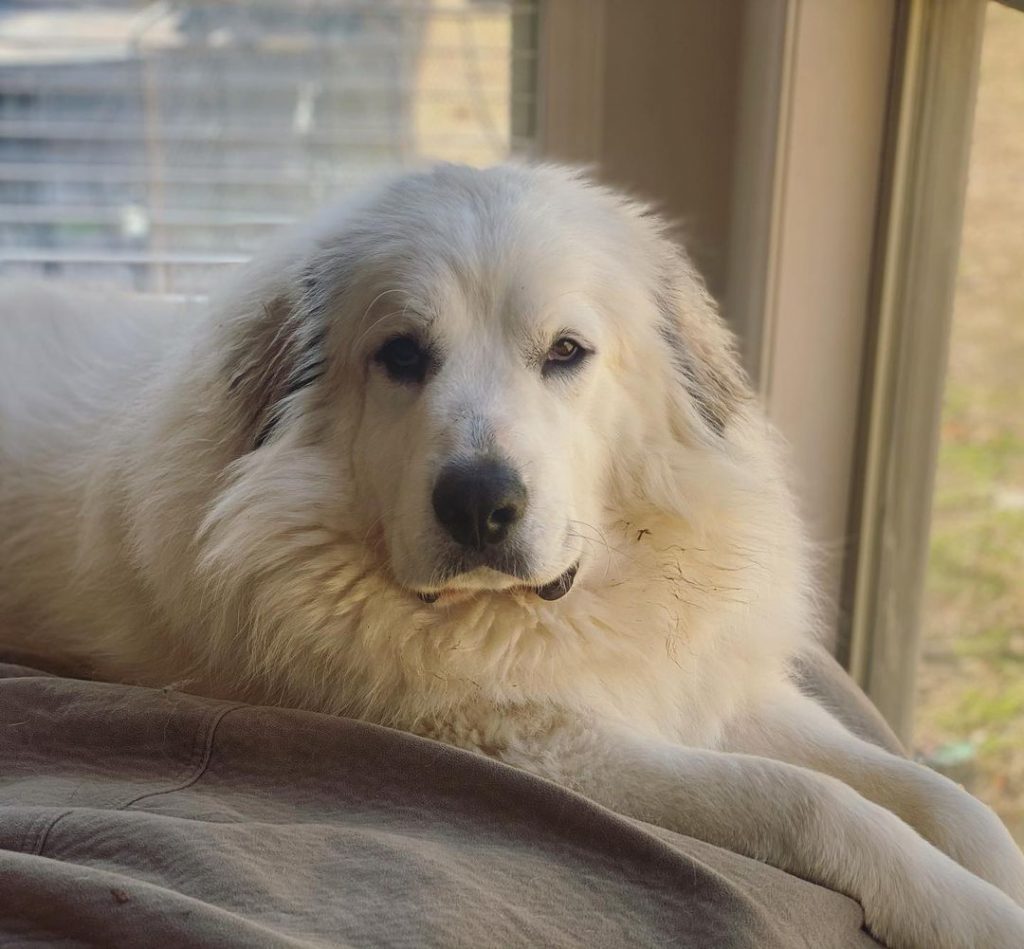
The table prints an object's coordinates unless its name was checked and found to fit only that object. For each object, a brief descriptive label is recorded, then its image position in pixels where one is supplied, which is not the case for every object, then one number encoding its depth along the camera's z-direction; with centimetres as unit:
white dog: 144
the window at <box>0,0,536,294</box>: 317
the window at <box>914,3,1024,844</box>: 206
